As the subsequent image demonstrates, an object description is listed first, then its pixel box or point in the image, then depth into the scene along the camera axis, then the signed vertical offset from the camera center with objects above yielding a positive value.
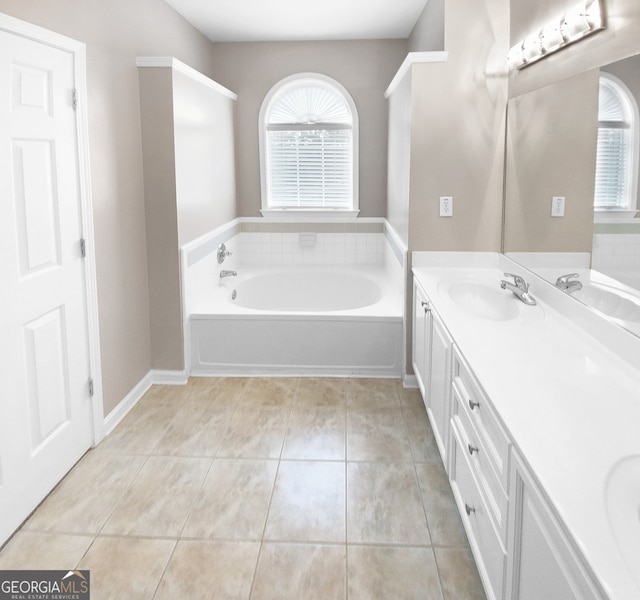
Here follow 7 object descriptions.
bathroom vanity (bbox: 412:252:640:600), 1.11 -0.56
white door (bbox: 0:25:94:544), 2.31 -0.31
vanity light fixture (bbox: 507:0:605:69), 2.26 +0.70
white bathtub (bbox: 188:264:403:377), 4.02 -0.90
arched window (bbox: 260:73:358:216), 5.37 +0.49
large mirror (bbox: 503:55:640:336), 2.04 +0.05
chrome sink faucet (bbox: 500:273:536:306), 2.77 -0.41
